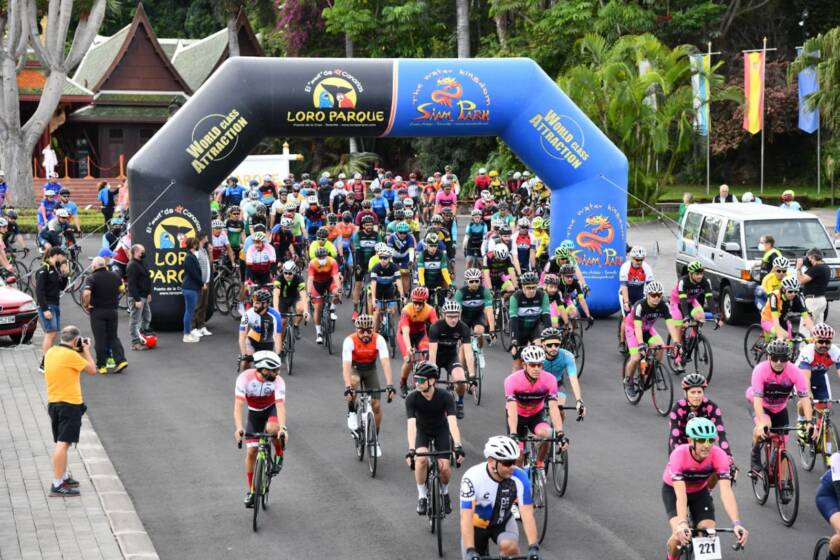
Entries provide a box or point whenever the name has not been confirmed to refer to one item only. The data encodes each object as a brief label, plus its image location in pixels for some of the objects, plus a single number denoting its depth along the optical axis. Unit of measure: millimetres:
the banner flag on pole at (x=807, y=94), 40219
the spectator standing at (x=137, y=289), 20891
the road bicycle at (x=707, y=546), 9156
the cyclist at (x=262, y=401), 12051
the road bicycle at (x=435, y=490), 11375
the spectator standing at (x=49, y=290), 19688
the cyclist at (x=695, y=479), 9609
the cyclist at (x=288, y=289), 19922
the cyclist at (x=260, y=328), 16453
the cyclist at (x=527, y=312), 16703
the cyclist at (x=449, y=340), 15273
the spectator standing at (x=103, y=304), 19219
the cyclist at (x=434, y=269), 20984
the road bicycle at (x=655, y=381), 16609
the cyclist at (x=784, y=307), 17641
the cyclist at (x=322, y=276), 21062
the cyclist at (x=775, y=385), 12648
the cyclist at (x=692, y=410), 11125
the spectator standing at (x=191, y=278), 21938
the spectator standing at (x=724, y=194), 28744
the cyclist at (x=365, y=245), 24344
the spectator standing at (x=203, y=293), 22469
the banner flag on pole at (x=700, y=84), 40062
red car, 21562
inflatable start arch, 22641
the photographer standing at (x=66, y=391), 13055
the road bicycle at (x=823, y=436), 13195
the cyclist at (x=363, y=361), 13867
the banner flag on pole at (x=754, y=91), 41625
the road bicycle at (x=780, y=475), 12117
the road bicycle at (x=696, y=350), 18105
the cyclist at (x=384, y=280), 20203
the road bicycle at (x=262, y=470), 11930
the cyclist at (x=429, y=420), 11656
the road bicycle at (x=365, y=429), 13922
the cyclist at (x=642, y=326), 16734
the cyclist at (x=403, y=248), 23938
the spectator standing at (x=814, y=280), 20703
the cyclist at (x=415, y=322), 15721
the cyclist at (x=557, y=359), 13391
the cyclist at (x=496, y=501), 8953
